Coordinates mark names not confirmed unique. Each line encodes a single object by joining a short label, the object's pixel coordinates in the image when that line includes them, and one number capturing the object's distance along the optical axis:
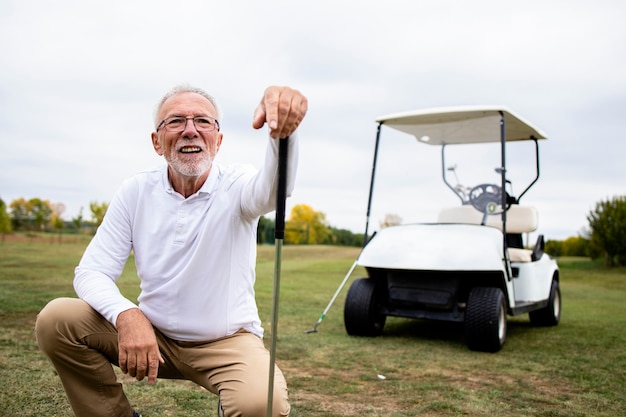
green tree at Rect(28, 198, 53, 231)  33.41
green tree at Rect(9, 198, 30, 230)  33.09
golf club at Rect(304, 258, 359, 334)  5.74
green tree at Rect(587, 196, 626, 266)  19.28
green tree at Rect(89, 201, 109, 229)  29.90
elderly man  2.23
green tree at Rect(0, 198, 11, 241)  27.17
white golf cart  5.16
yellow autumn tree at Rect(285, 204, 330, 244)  35.28
